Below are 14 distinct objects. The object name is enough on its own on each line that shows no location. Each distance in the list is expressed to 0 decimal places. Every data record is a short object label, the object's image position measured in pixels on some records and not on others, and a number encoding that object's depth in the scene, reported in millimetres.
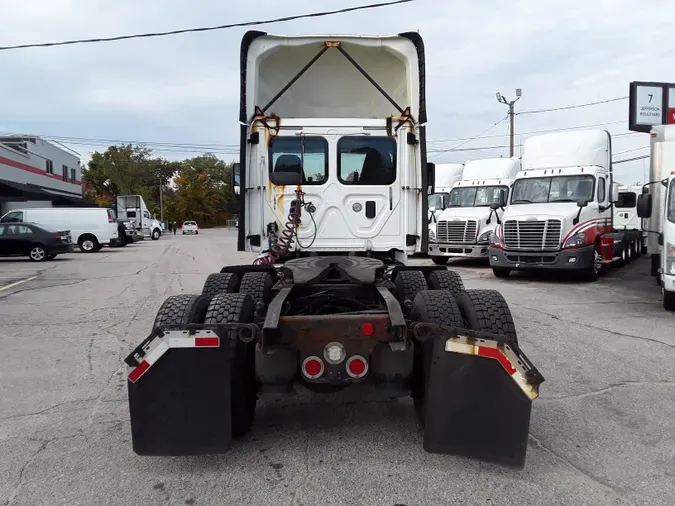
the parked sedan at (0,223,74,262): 21594
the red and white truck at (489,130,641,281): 13391
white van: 27312
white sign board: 24875
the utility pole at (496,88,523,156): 37500
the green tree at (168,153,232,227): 90625
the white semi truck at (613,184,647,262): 19512
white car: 63688
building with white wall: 34188
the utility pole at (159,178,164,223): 82625
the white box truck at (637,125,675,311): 9055
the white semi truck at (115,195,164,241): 42688
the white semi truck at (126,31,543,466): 3465
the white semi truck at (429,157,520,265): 17031
